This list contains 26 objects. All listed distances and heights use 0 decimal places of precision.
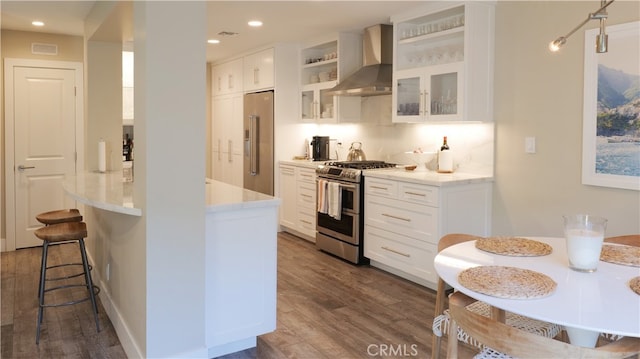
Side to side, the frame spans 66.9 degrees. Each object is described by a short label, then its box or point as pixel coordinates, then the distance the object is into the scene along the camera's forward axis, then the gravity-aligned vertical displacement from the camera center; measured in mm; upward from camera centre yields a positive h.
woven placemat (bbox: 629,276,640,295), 1649 -447
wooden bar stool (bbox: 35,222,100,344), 3168 -560
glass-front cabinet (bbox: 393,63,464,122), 3998 +539
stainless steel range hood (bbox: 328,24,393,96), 4824 +896
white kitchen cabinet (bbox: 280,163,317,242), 5547 -543
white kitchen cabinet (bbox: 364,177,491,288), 3859 -533
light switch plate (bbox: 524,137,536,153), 3732 +91
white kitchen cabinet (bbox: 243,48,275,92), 6074 +1093
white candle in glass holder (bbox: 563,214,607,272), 1831 -317
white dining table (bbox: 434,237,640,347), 1427 -464
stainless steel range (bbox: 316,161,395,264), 4648 -528
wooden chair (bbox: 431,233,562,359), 2043 -730
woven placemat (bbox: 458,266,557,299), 1603 -444
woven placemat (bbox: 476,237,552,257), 2110 -411
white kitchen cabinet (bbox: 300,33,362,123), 5414 +949
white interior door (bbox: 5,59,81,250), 5273 +122
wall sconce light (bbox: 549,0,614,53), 1970 +496
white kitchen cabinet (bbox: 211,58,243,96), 6895 +1146
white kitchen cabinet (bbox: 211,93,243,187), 6934 +228
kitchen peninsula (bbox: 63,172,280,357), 2715 -625
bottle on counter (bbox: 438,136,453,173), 4328 -52
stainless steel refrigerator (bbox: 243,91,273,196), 6141 +165
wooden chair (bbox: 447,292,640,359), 1372 -551
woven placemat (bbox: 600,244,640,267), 1988 -421
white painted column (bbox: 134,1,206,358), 2402 -38
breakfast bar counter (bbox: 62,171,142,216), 2594 -240
